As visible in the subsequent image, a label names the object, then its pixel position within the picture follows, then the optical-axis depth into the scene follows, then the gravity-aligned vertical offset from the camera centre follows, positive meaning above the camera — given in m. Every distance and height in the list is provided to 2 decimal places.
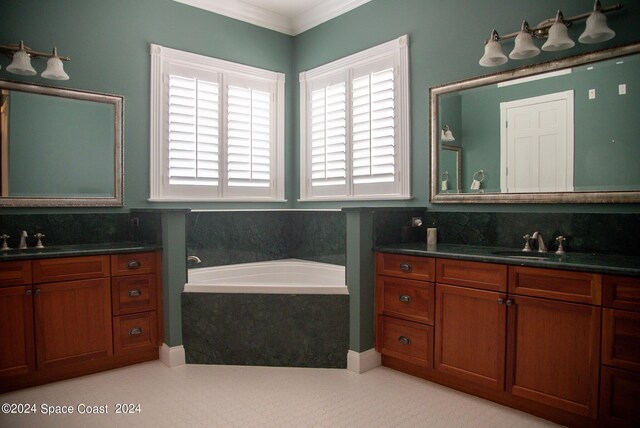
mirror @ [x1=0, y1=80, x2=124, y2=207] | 3.15 +0.38
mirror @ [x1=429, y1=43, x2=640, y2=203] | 2.52 +0.43
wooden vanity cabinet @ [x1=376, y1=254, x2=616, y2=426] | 2.14 -0.74
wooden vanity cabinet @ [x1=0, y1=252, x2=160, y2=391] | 2.69 -0.79
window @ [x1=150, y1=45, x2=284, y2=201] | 3.79 +0.64
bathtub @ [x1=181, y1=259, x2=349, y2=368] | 3.09 -0.88
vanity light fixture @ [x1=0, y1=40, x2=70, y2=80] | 3.00 +0.94
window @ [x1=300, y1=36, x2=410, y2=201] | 3.67 +0.65
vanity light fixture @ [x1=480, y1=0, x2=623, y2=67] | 2.43 +0.95
